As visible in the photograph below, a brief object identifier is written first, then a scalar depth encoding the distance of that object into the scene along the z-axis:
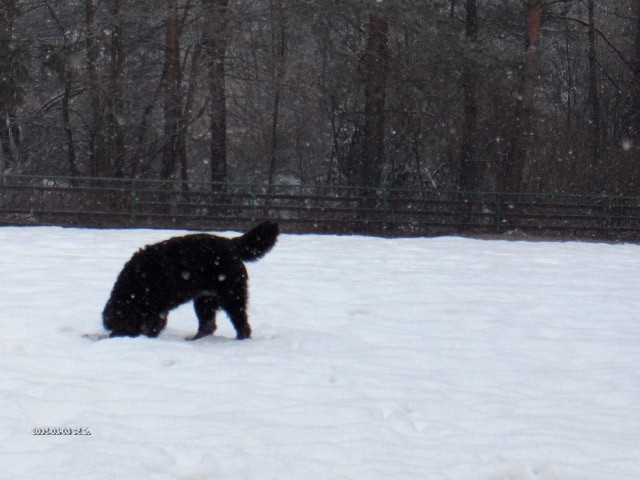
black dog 15.20
